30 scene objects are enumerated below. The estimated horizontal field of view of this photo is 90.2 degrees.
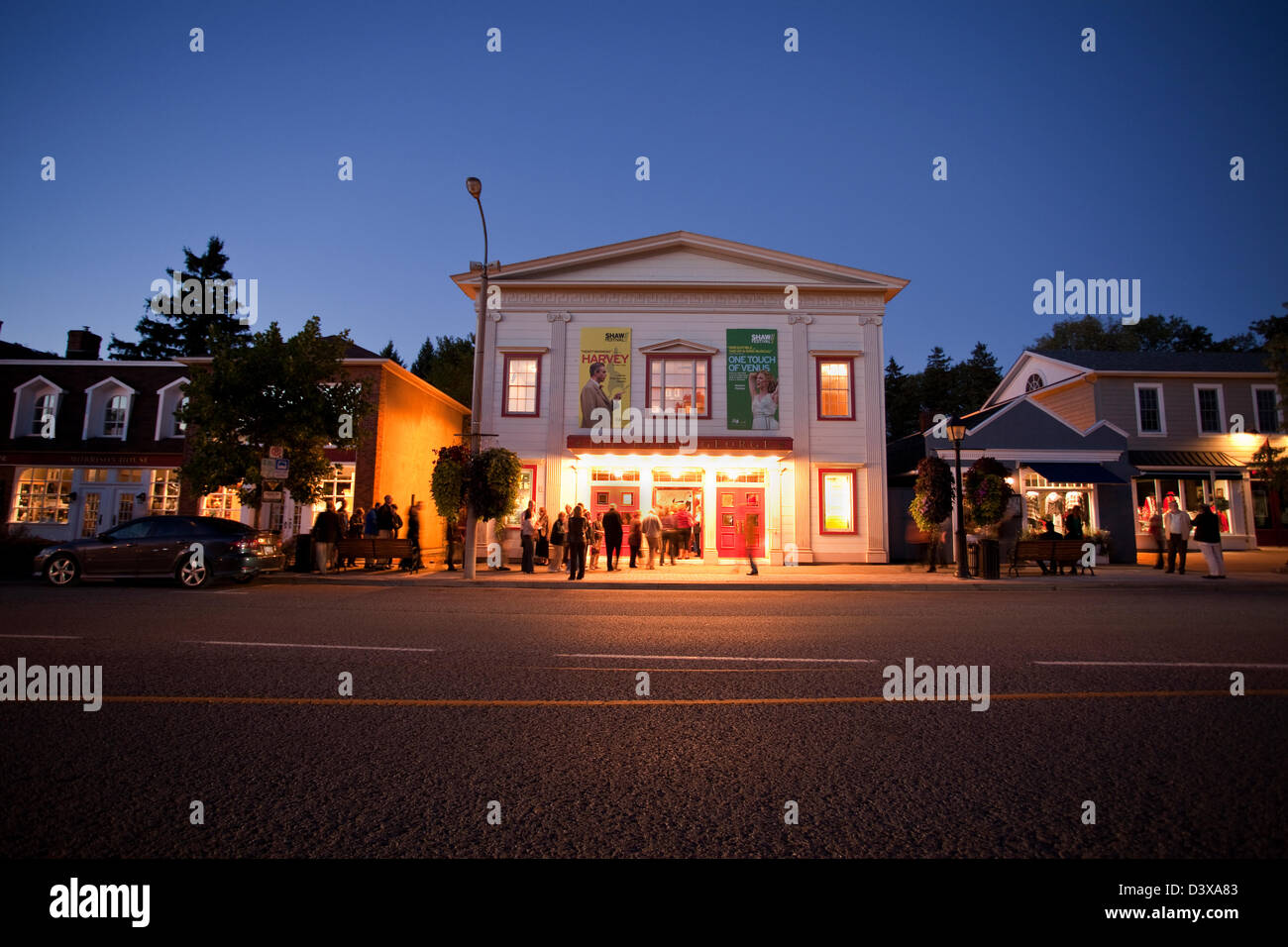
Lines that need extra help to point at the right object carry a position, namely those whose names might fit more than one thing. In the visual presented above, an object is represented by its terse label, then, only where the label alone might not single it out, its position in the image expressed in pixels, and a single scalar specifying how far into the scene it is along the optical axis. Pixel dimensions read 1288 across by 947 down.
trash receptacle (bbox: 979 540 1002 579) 16.47
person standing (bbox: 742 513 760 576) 17.62
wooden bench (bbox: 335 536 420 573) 17.62
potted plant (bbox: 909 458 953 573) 17.97
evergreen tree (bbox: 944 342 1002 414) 50.34
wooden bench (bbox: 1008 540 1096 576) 17.30
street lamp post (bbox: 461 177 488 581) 16.19
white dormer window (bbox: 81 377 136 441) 27.45
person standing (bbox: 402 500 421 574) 17.84
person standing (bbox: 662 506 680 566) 20.34
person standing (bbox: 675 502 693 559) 20.55
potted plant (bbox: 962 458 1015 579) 17.50
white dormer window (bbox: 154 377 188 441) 27.25
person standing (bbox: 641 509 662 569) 18.70
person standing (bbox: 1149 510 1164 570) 19.69
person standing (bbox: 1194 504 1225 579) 15.64
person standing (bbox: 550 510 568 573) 19.14
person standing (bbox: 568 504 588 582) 16.33
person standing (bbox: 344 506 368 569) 19.52
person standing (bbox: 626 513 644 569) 19.31
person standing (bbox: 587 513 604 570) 18.81
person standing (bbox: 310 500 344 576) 17.22
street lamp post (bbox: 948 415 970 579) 16.48
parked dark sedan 14.11
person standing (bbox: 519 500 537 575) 18.16
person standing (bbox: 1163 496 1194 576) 16.95
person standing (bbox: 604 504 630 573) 18.58
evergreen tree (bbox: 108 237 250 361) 46.59
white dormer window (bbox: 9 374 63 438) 27.44
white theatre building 21.66
